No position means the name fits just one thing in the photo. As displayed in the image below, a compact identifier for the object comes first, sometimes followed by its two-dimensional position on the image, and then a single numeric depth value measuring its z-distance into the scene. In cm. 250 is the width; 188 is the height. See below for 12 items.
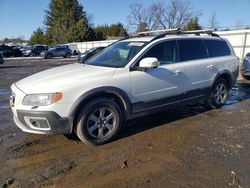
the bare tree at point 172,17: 4504
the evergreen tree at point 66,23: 3939
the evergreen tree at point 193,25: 3147
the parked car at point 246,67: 732
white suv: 287
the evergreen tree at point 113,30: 4767
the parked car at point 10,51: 2690
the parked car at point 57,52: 2457
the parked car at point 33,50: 2837
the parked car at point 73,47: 3223
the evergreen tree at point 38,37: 4485
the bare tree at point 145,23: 4622
